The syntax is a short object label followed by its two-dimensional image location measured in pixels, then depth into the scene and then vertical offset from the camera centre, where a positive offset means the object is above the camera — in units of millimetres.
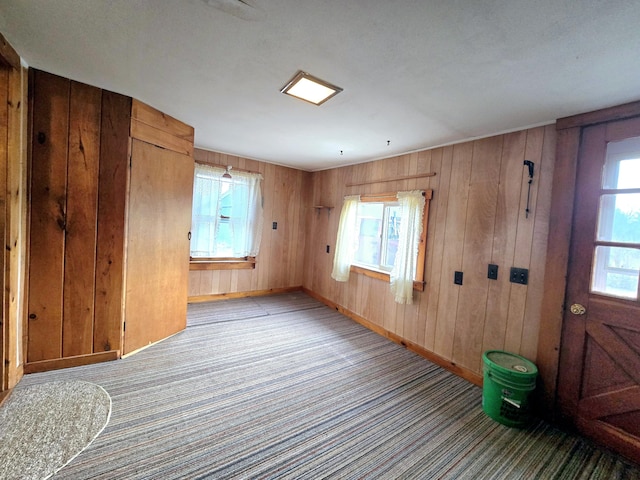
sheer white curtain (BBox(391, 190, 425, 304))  2846 -97
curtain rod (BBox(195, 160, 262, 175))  3770 +833
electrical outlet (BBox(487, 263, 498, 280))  2268 -271
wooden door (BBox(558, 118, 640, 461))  1647 -314
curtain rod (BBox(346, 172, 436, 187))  2821 +668
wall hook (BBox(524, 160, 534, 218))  2066 +546
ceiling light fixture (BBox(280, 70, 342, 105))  1651 +947
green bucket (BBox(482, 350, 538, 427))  1822 -1056
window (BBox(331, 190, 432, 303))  2850 -80
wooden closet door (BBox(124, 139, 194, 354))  2377 -256
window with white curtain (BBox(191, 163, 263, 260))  3822 +123
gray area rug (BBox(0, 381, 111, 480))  1339 -1288
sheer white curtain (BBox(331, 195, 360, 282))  3744 -101
